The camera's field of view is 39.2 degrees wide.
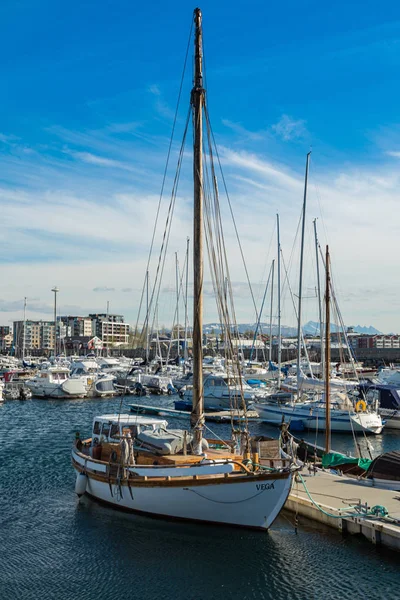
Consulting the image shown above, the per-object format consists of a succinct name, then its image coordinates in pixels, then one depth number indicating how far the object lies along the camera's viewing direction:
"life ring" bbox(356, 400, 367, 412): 46.56
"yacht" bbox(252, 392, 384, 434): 45.56
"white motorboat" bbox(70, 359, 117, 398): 74.50
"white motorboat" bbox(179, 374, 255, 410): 60.81
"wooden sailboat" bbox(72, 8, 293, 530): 19.23
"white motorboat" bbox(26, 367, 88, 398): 71.81
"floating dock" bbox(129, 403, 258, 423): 54.03
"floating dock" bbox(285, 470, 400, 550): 19.03
